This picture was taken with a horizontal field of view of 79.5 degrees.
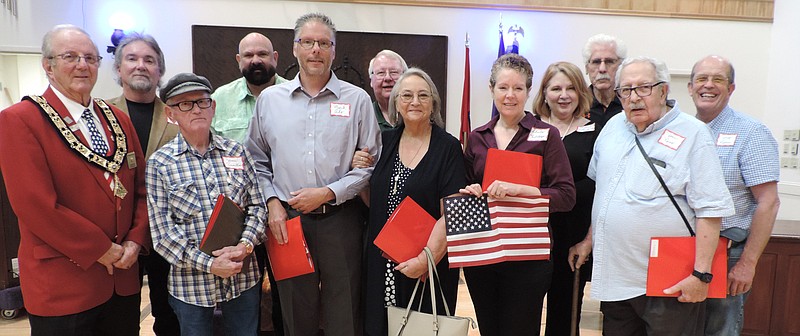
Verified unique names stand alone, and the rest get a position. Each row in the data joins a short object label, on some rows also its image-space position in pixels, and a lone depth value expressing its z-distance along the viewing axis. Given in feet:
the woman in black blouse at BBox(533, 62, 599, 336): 8.36
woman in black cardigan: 7.03
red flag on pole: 19.19
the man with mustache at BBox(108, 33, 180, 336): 8.02
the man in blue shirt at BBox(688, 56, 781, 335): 6.78
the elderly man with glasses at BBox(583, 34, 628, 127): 9.59
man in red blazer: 5.83
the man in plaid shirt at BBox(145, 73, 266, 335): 6.38
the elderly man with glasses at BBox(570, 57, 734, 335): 5.98
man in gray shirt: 7.52
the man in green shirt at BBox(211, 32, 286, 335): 9.62
